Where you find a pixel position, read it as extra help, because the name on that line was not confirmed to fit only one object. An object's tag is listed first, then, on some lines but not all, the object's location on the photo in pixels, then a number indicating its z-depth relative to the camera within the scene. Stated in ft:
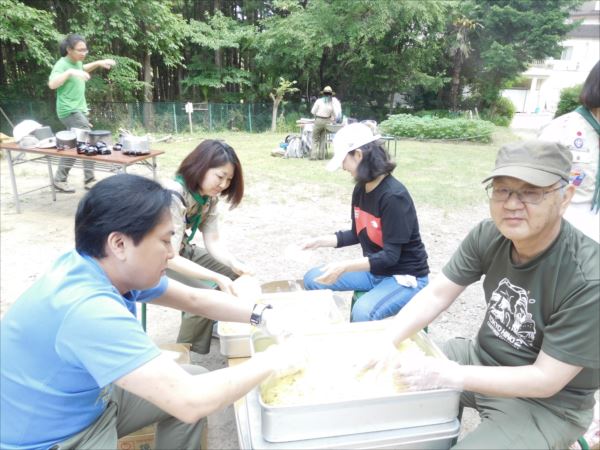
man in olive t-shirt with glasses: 4.35
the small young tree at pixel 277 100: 51.12
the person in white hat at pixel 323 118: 31.94
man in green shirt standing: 18.61
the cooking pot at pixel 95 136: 16.79
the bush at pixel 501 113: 66.85
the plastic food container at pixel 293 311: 7.08
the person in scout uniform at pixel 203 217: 7.97
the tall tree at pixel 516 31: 60.34
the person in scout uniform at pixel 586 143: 7.22
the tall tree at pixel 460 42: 63.82
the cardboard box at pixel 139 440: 6.07
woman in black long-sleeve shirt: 8.06
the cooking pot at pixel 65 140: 16.90
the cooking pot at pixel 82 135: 17.07
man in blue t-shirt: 3.89
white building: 111.04
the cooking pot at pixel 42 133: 18.16
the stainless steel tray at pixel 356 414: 4.03
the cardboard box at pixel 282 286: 9.32
